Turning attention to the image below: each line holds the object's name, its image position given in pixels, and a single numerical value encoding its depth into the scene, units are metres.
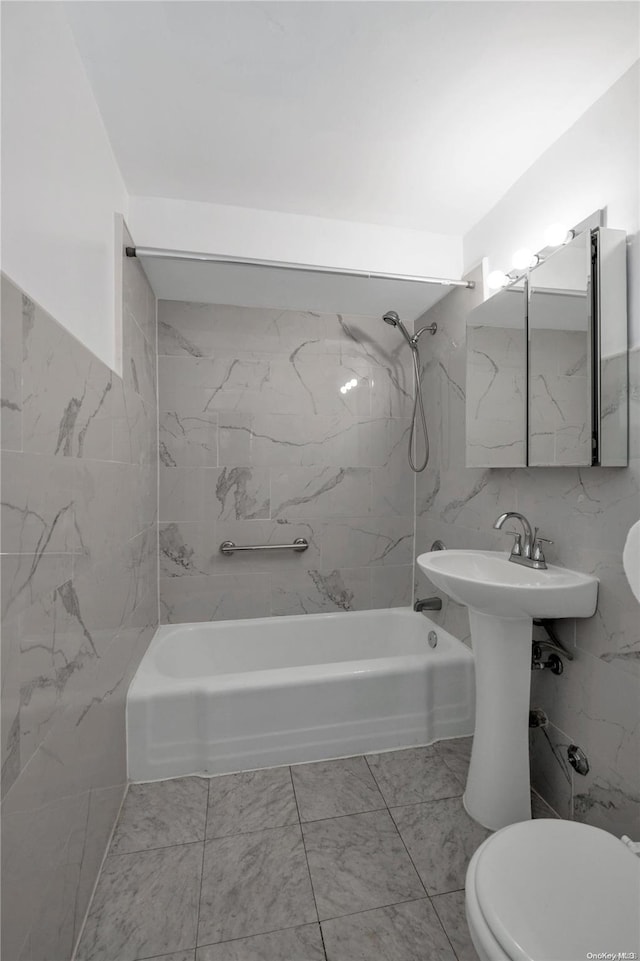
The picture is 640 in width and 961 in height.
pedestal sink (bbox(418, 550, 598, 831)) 1.41
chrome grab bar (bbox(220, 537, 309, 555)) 2.47
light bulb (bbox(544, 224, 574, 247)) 1.49
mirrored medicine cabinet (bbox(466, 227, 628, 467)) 1.31
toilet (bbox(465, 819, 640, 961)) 0.73
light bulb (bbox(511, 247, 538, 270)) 1.64
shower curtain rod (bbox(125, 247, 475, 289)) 1.79
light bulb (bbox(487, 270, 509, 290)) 1.81
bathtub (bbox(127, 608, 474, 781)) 1.76
